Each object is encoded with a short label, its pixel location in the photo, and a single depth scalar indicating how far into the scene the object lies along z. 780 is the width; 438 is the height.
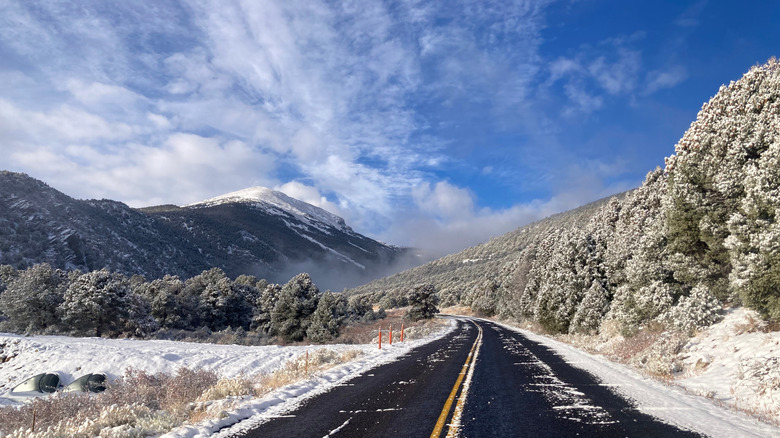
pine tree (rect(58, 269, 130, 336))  34.94
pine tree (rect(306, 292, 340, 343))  41.09
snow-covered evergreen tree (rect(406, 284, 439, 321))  62.22
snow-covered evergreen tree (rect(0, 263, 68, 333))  34.84
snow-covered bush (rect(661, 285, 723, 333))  14.35
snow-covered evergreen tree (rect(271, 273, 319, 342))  45.19
